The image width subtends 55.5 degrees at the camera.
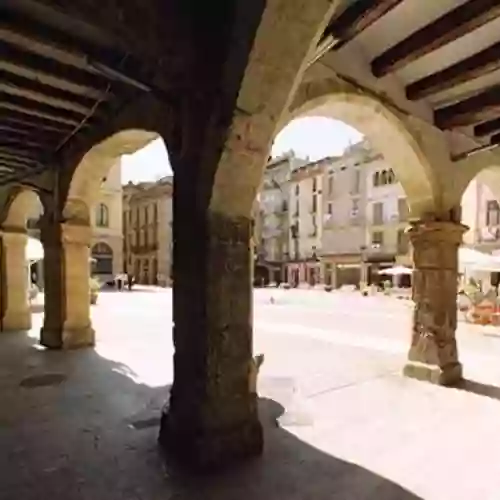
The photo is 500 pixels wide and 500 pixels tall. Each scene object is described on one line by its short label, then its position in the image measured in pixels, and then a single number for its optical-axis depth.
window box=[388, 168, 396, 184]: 27.25
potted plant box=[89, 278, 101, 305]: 13.73
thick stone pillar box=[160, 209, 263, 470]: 2.94
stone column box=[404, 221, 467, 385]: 4.96
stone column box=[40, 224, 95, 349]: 6.57
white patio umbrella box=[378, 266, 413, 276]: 21.08
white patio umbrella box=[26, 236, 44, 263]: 10.86
